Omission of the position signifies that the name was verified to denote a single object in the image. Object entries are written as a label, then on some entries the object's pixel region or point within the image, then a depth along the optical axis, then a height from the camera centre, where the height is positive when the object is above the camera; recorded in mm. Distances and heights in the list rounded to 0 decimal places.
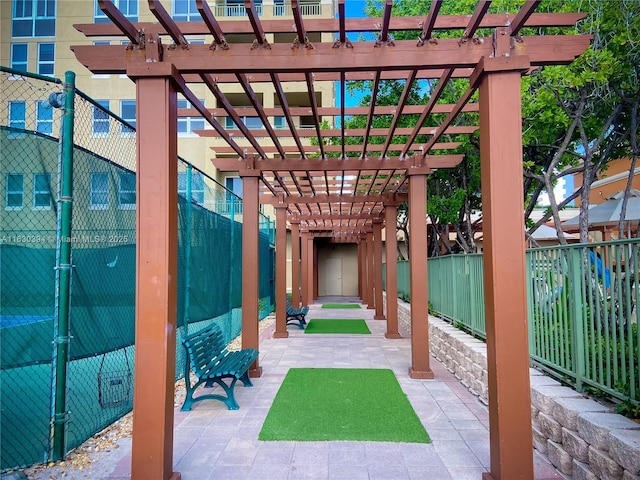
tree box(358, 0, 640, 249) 6832 +2823
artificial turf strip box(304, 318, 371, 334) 11055 -1626
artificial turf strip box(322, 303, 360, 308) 17897 -1649
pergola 3014 +1056
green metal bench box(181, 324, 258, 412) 4867 -1151
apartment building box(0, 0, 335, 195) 20531 +10227
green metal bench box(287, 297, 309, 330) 11403 -1263
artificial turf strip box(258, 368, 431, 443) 4176 -1592
